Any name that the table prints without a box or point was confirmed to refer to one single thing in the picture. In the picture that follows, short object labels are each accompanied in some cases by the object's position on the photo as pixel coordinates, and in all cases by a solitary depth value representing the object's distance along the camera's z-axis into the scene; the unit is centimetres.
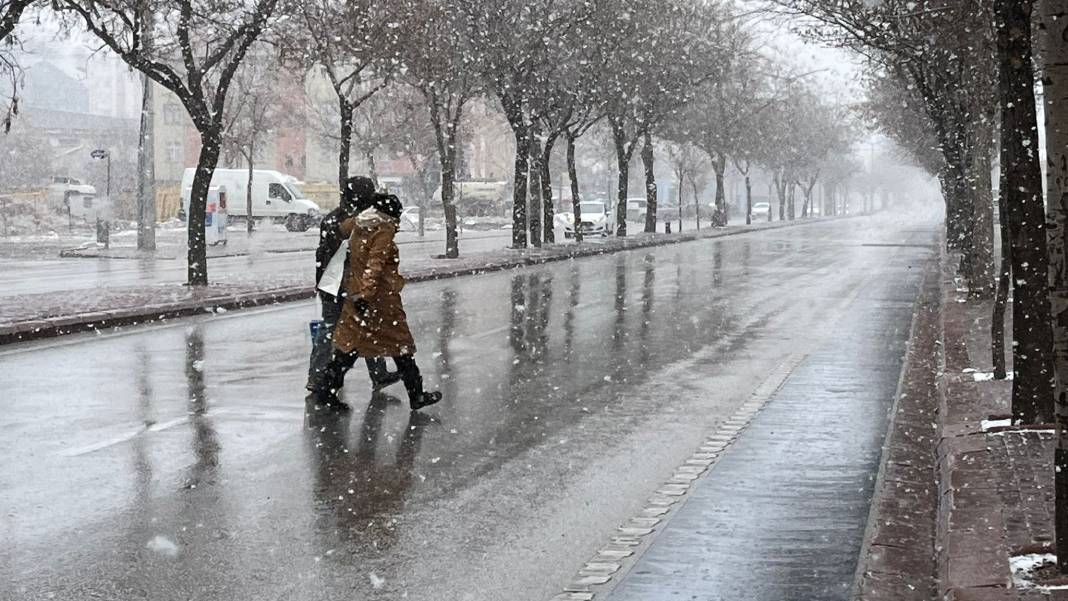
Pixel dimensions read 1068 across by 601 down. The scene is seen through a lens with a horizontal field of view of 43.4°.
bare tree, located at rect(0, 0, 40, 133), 1642
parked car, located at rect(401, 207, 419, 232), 6203
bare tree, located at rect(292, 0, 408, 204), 2758
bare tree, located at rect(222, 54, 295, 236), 5519
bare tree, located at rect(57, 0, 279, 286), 2055
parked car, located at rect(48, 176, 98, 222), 5775
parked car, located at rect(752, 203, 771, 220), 11694
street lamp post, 3472
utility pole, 3359
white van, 5816
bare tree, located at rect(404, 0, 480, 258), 2967
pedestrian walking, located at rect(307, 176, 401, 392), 1015
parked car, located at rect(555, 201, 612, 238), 5581
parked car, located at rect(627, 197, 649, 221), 9009
